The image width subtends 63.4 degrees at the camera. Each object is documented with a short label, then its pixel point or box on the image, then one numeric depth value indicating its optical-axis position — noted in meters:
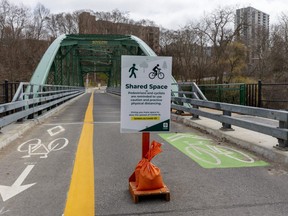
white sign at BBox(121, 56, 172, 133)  2.93
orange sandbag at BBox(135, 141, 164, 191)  2.72
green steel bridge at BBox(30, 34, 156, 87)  11.60
